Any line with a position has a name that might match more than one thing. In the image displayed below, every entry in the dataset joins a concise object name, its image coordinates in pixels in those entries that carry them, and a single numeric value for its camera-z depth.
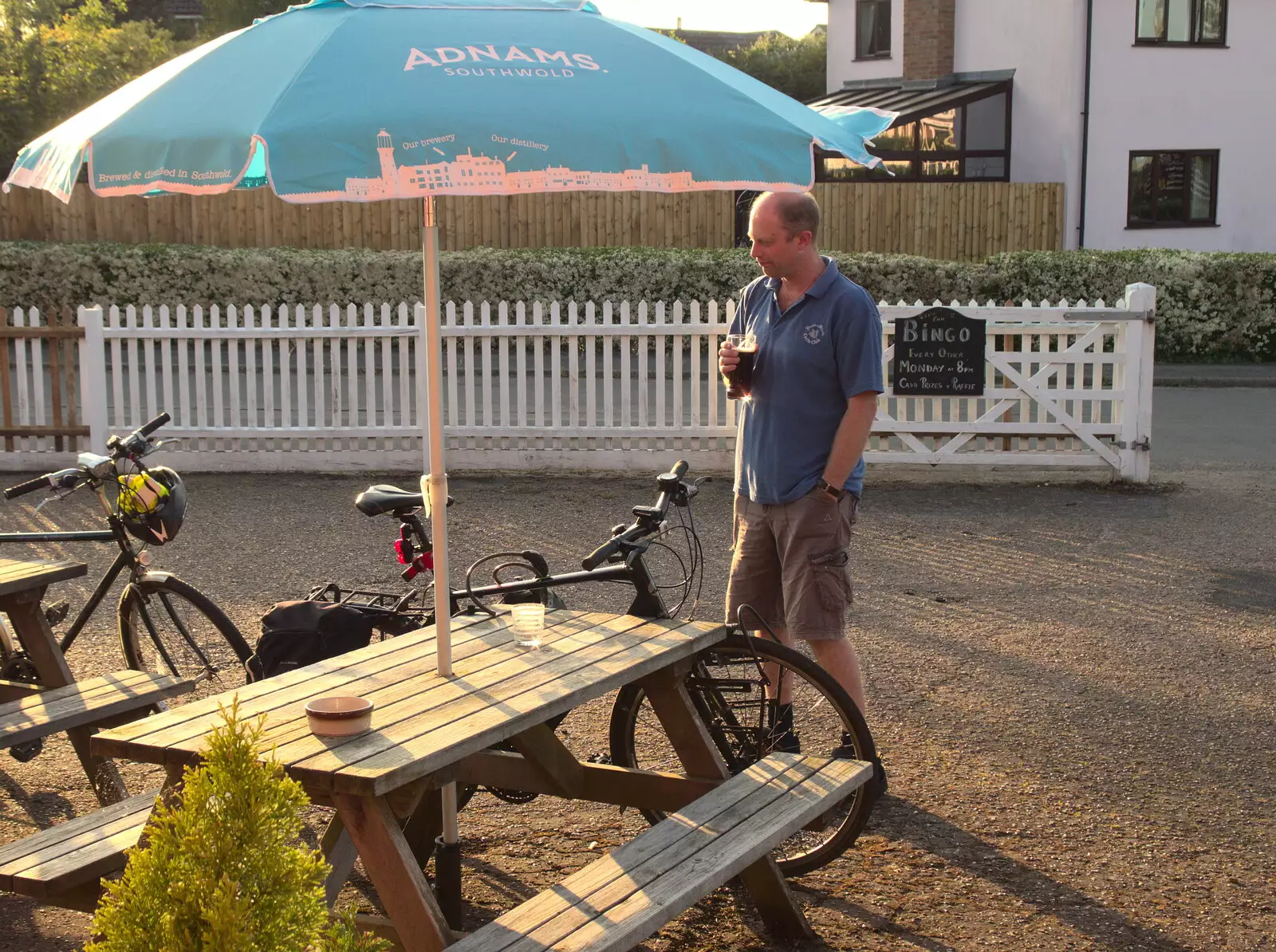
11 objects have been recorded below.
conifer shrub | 2.28
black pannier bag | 4.63
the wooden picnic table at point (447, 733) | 3.20
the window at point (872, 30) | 29.47
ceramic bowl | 3.36
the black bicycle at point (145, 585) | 5.26
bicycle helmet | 5.28
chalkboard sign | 10.61
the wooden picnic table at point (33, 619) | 4.91
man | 4.74
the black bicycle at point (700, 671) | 4.41
